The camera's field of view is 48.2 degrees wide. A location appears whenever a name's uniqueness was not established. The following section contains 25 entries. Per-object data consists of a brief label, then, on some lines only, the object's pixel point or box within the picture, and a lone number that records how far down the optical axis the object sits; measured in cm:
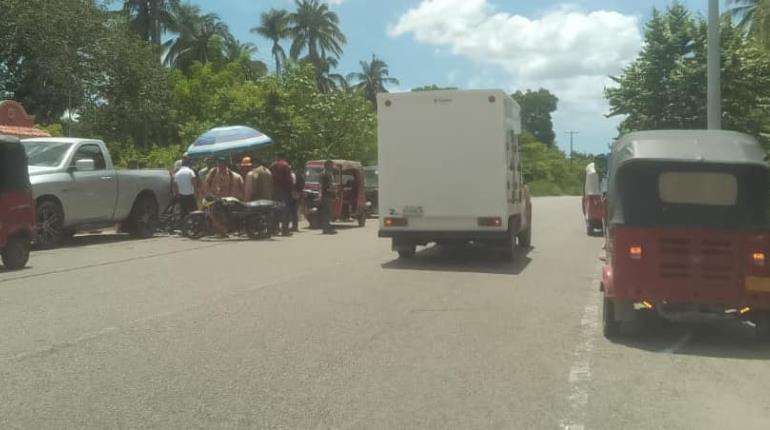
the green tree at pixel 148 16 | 5528
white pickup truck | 1634
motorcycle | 1953
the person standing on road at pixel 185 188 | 2031
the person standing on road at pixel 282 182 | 2172
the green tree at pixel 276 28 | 6875
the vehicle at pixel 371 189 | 3094
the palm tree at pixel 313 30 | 6775
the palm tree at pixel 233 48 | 6476
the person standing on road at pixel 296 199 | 2233
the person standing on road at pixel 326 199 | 2233
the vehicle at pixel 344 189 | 2478
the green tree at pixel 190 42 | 6056
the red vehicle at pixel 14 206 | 1281
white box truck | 1458
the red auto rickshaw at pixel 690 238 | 844
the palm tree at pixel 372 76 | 8294
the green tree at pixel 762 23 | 2366
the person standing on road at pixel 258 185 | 2052
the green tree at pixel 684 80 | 2473
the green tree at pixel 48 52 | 3656
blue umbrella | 2168
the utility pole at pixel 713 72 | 1755
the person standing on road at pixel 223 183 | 2033
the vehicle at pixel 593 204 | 2266
